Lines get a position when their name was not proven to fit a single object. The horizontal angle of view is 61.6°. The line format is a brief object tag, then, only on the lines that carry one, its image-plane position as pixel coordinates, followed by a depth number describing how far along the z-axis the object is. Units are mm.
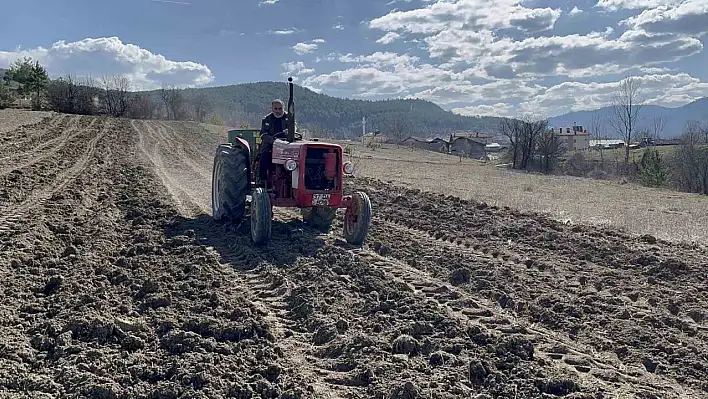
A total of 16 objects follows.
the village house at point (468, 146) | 94250
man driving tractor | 9602
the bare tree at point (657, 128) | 83650
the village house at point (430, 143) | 96206
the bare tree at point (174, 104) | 76562
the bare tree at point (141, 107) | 60994
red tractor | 8633
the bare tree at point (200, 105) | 79725
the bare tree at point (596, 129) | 117419
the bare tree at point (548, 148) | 46750
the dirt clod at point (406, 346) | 4910
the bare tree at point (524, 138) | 47500
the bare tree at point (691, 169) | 39312
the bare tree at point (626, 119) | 60781
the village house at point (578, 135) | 103938
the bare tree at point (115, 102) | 57516
